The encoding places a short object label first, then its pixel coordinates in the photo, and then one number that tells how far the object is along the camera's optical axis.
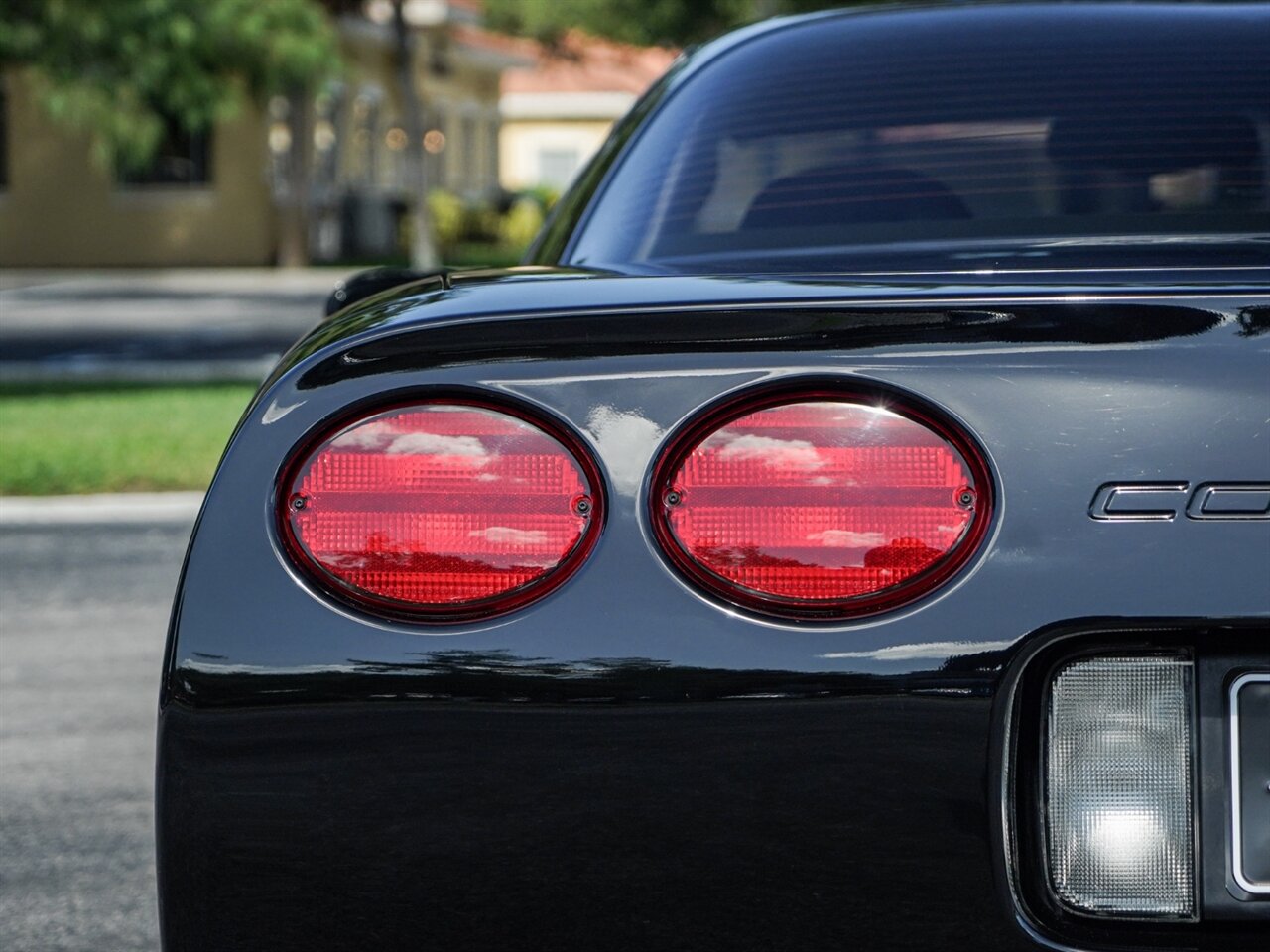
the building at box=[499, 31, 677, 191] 53.75
